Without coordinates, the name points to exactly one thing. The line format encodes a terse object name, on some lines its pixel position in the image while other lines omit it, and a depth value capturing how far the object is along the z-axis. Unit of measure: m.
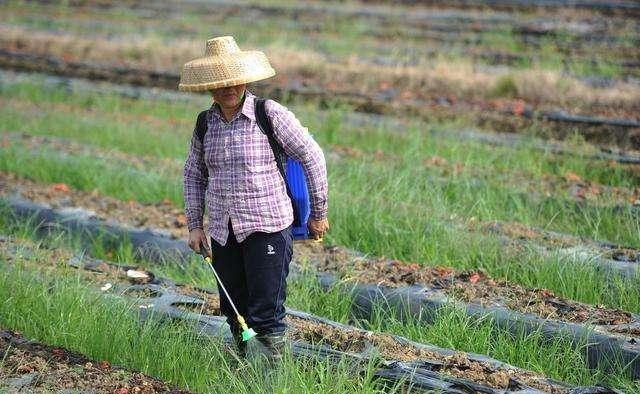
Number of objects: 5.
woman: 9.70
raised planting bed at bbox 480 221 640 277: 12.56
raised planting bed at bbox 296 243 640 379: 10.51
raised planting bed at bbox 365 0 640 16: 35.09
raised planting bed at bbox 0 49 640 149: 22.03
